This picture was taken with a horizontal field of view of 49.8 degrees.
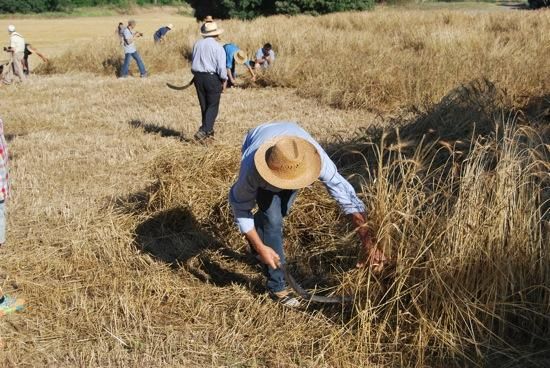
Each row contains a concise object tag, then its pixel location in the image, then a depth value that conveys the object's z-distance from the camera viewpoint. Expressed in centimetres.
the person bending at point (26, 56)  1620
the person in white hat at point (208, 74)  749
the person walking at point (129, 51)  1436
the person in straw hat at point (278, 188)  303
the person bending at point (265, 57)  1306
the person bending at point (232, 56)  1102
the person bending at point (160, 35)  1748
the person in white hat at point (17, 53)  1438
